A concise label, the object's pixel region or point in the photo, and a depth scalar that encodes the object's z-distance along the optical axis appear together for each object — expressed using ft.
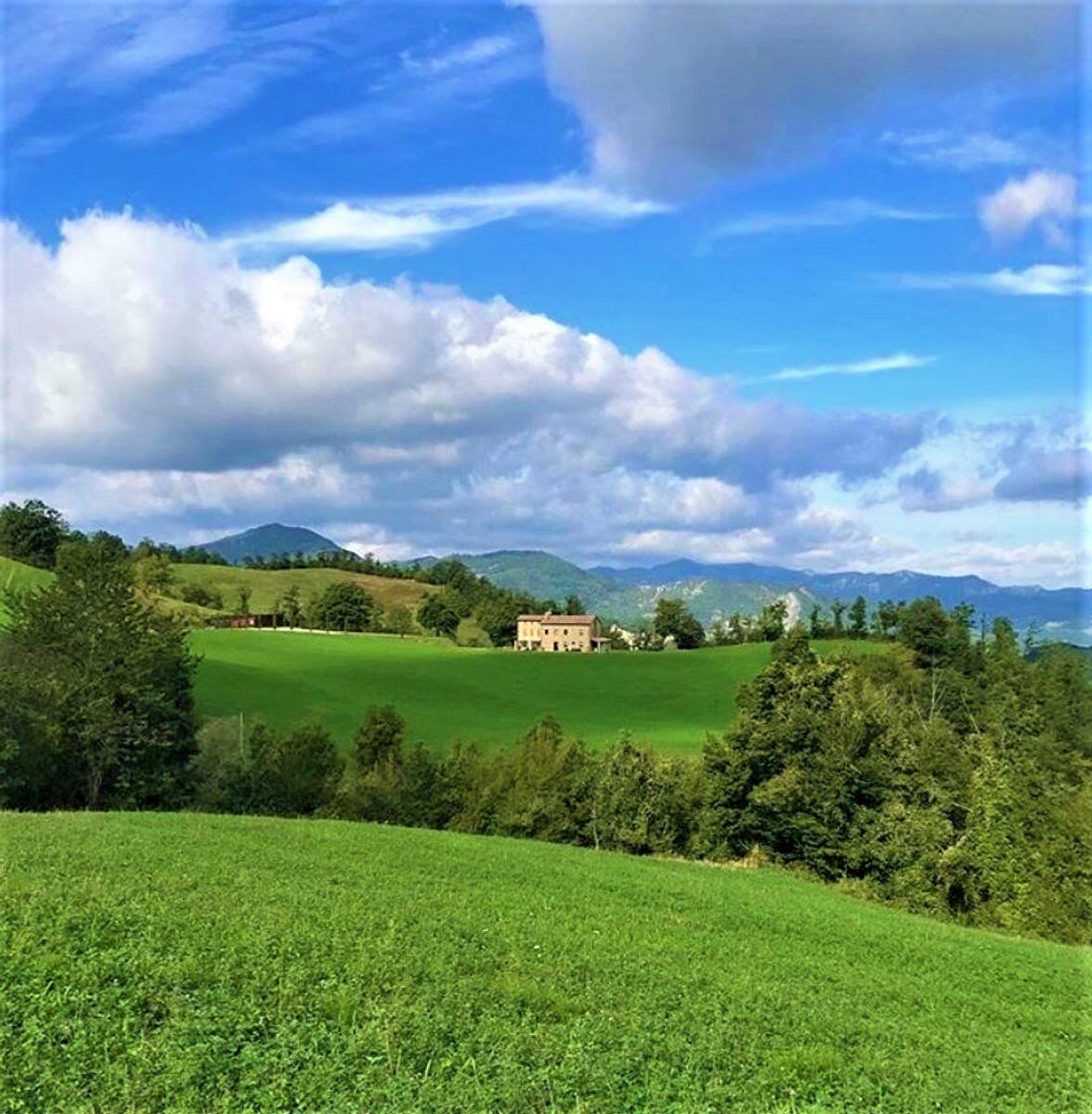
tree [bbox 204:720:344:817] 161.58
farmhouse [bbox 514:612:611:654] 537.65
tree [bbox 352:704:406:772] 192.44
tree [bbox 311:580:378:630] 512.63
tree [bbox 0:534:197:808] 143.43
